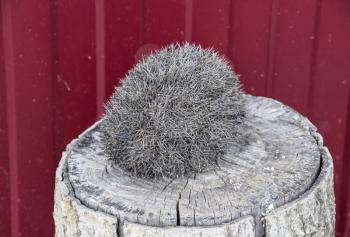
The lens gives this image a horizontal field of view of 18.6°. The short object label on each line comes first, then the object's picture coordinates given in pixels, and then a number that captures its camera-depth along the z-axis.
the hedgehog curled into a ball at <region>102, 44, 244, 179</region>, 1.17
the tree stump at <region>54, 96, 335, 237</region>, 1.12
